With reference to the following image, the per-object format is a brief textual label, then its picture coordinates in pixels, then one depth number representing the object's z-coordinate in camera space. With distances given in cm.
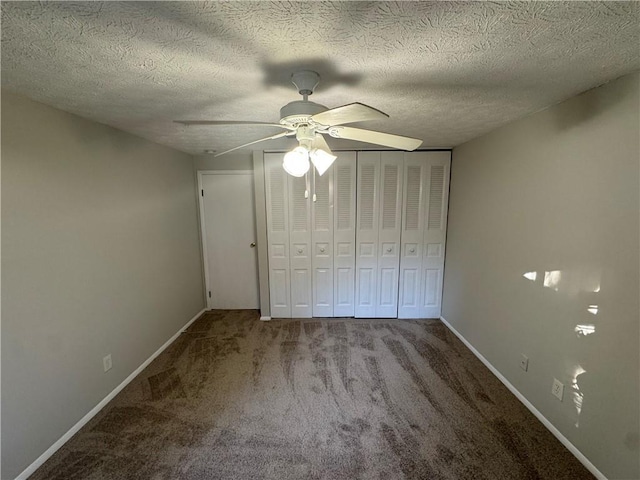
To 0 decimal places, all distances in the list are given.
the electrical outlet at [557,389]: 173
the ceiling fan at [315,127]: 118
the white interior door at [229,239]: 355
